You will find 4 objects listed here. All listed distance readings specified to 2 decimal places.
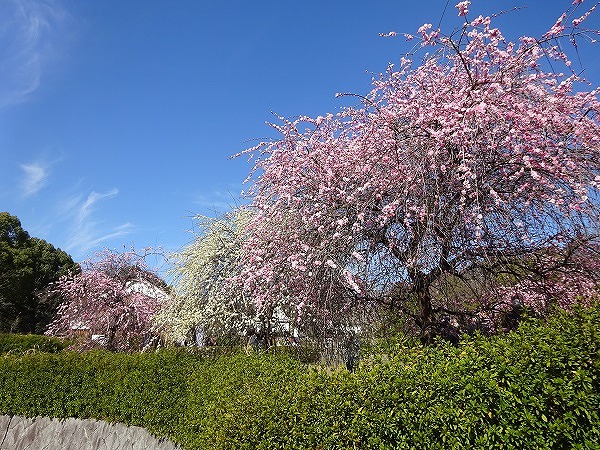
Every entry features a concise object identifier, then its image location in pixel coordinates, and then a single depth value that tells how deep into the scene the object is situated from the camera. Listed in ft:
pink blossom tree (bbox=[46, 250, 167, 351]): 52.03
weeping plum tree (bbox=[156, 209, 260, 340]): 35.94
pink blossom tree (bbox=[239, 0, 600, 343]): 18.84
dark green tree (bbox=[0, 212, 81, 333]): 101.30
